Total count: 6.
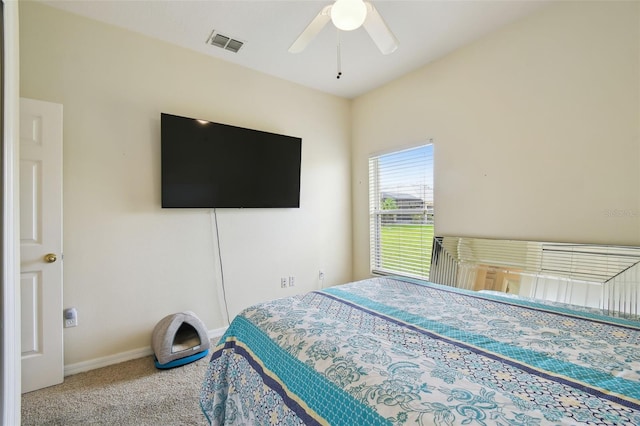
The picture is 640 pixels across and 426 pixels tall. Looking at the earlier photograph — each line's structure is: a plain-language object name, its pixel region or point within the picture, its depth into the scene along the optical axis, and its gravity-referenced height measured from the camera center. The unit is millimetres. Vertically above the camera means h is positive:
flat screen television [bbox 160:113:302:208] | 2477 +449
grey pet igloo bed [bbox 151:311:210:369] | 2207 -1042
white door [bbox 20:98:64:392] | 1939 -199
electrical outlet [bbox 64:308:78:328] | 2148 -770
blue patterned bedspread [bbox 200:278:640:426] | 736 -501
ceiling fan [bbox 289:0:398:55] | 1495 +1101
